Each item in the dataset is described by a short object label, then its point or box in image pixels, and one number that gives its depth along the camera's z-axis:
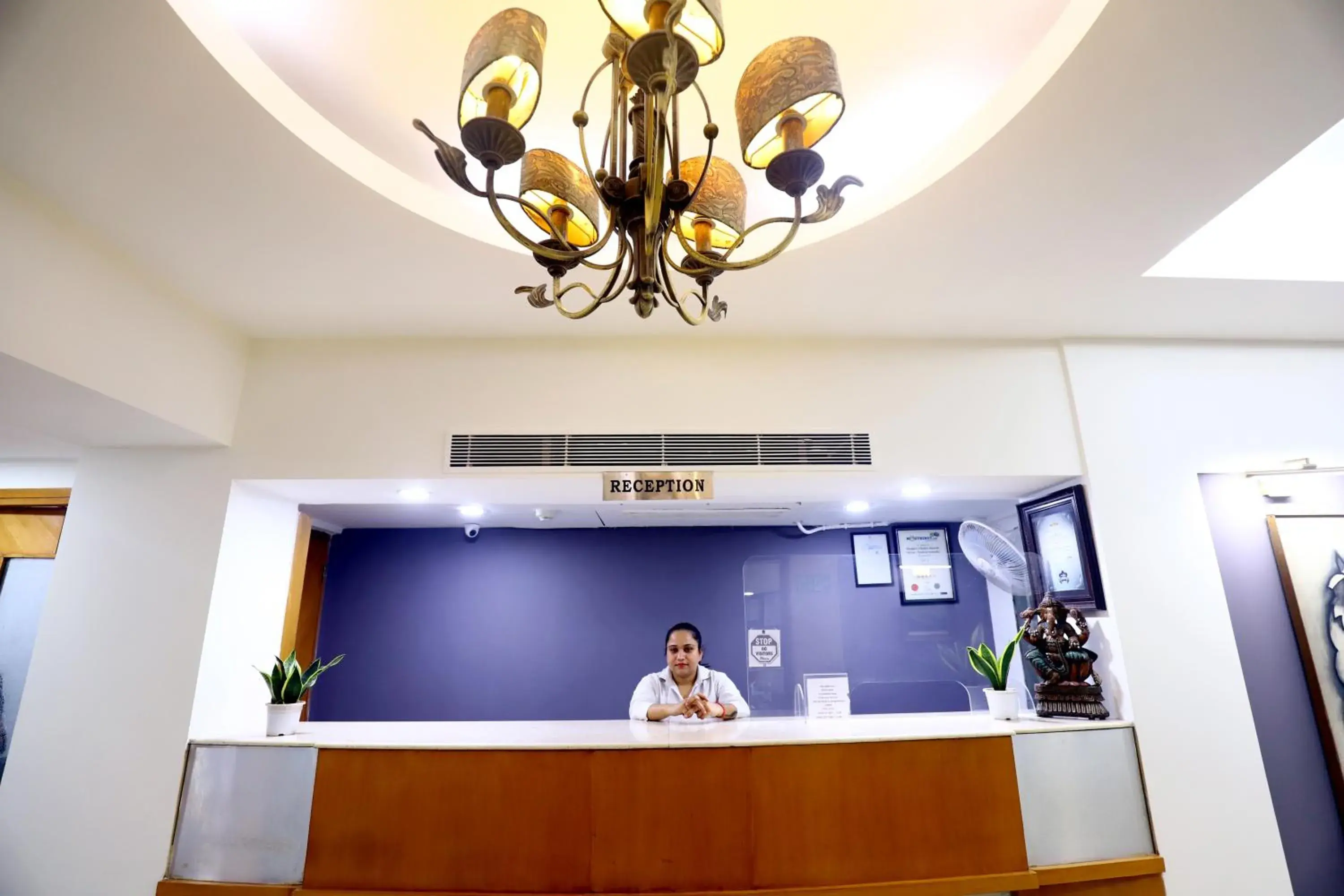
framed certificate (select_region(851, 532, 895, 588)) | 3.23
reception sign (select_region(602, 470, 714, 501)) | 2.62
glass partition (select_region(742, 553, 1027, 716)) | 2.98
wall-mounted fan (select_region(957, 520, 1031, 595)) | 2.98
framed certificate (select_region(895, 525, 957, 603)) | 3.20
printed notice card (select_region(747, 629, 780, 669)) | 2.99
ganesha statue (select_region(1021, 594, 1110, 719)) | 2.52
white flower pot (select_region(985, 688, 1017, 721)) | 2.61
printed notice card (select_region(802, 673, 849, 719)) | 2.85
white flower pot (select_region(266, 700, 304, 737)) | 2.44
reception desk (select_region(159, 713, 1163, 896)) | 2.12
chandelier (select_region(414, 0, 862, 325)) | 0.98
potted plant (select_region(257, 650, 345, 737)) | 2.44
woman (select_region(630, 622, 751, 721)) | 3.03
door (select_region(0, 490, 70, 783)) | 3.11
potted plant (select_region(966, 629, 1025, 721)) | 2.62
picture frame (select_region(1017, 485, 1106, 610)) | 2.63
